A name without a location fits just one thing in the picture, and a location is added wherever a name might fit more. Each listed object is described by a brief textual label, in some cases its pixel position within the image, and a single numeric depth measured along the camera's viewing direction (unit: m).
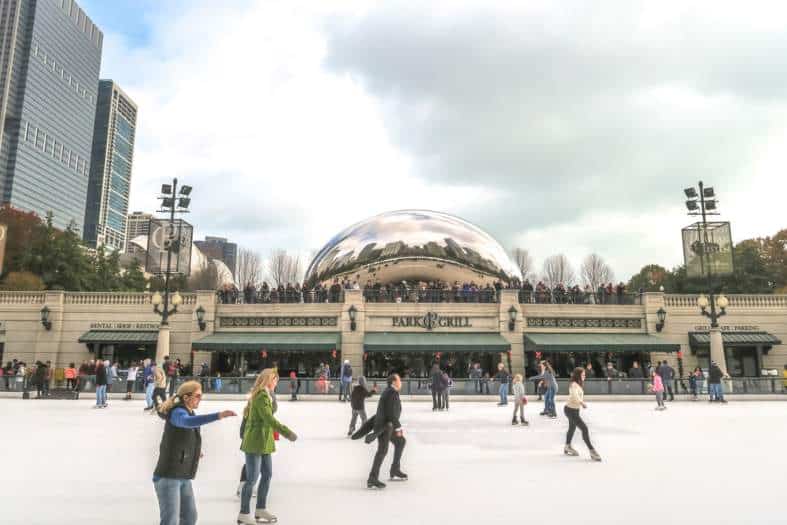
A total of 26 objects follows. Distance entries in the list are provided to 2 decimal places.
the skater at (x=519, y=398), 13.31
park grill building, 28.75
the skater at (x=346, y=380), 20.85
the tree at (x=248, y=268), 66.44
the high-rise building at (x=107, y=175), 182.38
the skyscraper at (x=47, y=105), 138.50
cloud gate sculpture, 34.78
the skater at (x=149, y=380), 16.77
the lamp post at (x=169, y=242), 23.00
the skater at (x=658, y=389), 16.98
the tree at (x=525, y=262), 70.71
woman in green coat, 5.28
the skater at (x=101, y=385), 17.12
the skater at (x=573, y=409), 8.69
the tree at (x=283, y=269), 66.56
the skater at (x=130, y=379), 21.12
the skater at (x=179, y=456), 4.19
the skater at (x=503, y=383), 19.36
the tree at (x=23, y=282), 36.91
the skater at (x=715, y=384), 19.75
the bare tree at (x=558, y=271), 67.44
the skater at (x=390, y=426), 6.91
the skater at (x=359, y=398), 10.84
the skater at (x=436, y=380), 17.42
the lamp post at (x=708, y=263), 22.84
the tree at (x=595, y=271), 66.38
